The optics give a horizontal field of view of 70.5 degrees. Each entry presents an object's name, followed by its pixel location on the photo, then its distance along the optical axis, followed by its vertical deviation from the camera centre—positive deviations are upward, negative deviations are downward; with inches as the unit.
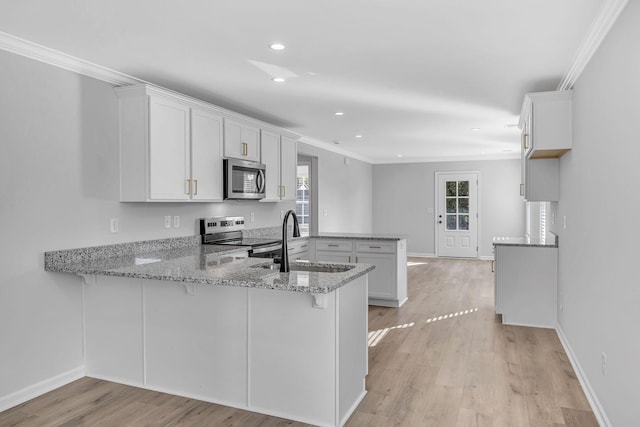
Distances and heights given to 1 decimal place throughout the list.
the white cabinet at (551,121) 144.8 +28.7
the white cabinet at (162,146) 140.6 +21.6
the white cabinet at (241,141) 179.6 +29.4
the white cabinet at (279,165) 207.8 +22.4
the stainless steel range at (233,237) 181.8 -11.1
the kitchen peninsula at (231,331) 101.3 -29.7
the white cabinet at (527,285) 176.7 -29.8
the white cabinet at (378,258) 207.0 -22.5
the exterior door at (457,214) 388.5 -3.5
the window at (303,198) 307.1 +9.0
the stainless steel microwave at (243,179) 176.2 +13.1
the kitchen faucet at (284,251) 104.0 -9.4
